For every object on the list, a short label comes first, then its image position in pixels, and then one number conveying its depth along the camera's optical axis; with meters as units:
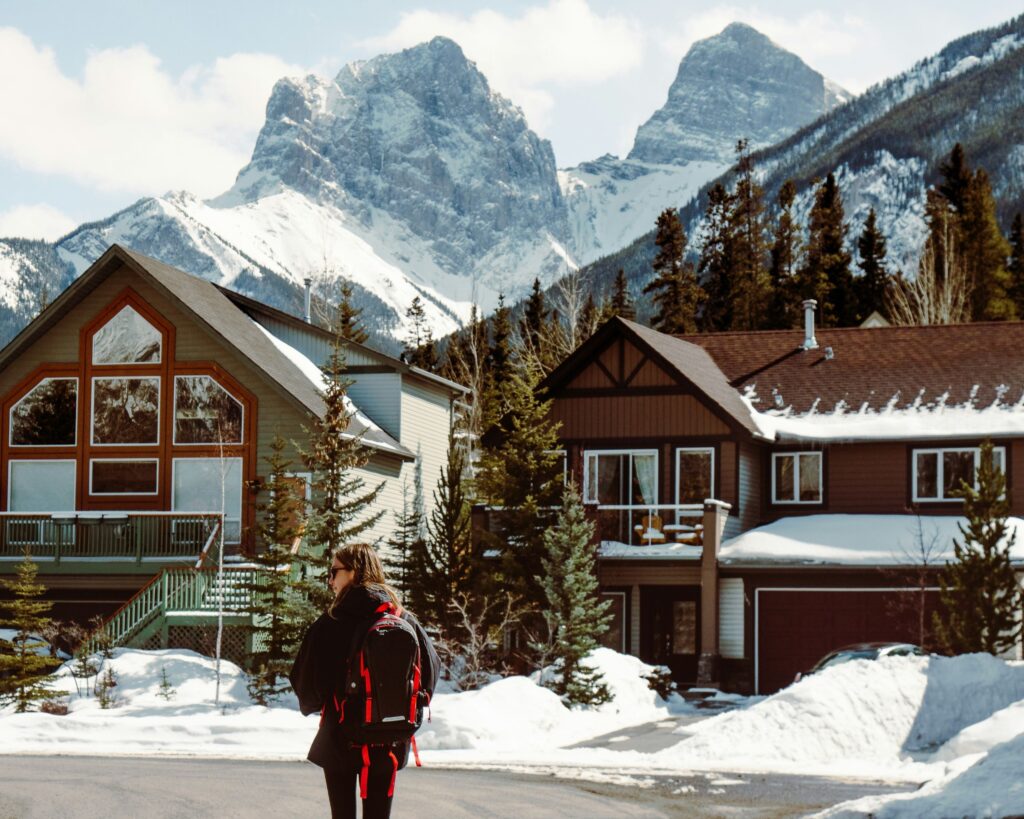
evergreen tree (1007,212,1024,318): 78.50
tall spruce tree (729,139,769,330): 79.25
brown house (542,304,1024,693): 33.91
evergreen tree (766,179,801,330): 76.75
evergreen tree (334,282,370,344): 64.56
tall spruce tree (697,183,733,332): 80.62
